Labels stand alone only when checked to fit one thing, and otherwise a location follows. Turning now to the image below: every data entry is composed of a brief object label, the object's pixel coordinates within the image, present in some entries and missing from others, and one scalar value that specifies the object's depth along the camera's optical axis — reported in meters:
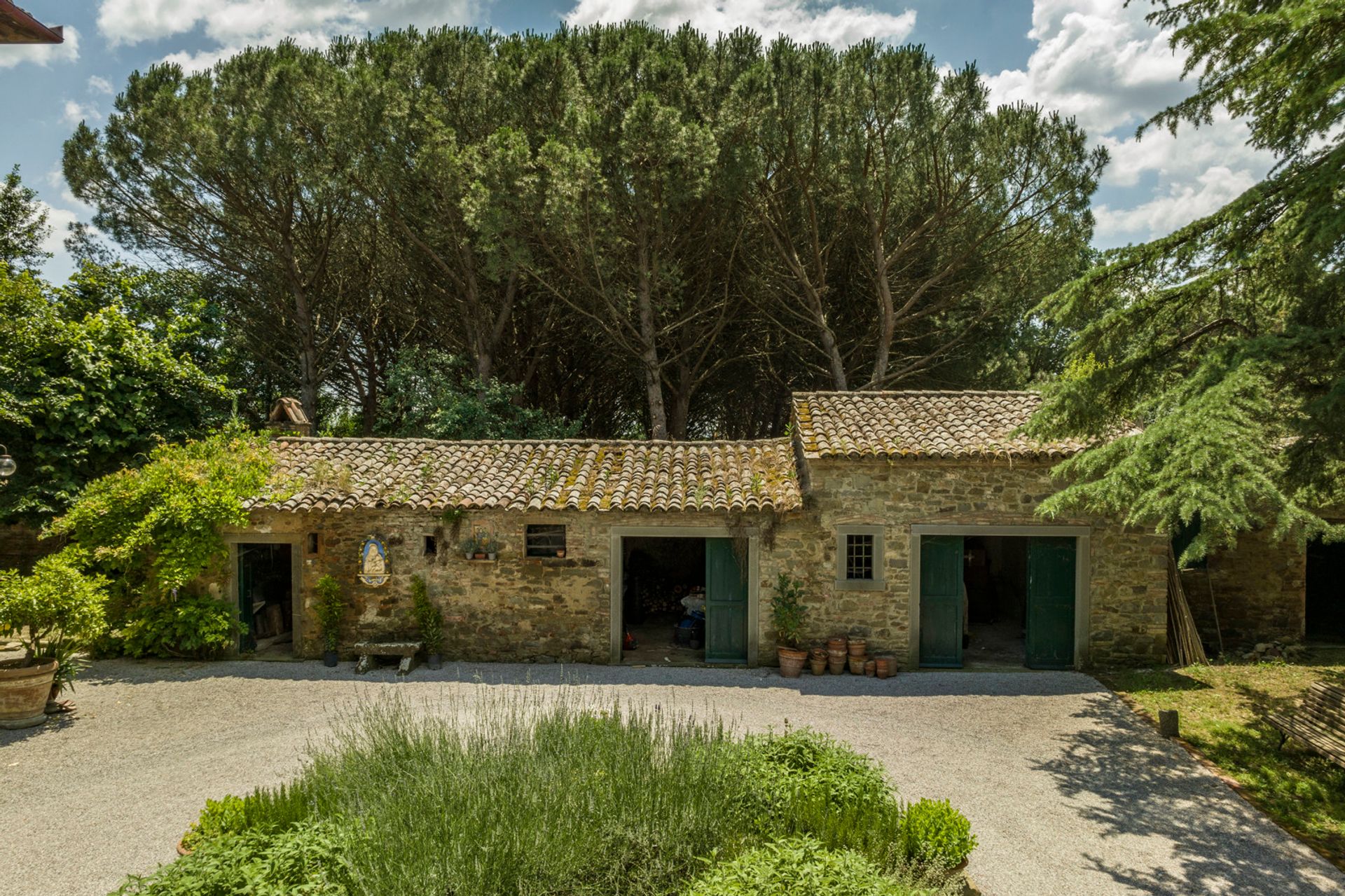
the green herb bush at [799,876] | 4.61
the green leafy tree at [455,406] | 17.56
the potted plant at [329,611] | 11.77
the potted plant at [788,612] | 11.48
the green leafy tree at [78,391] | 13.26
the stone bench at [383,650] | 11.45
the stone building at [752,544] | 11.42
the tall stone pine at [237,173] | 17.61
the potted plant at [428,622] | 11.78
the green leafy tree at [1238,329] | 6.69
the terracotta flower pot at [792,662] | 11.30
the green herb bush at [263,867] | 4.52
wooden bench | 7.35
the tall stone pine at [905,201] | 16.52
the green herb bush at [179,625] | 11.66
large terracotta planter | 9.06
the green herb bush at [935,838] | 5.54
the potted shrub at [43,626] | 8.95
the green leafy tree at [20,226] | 18.50
